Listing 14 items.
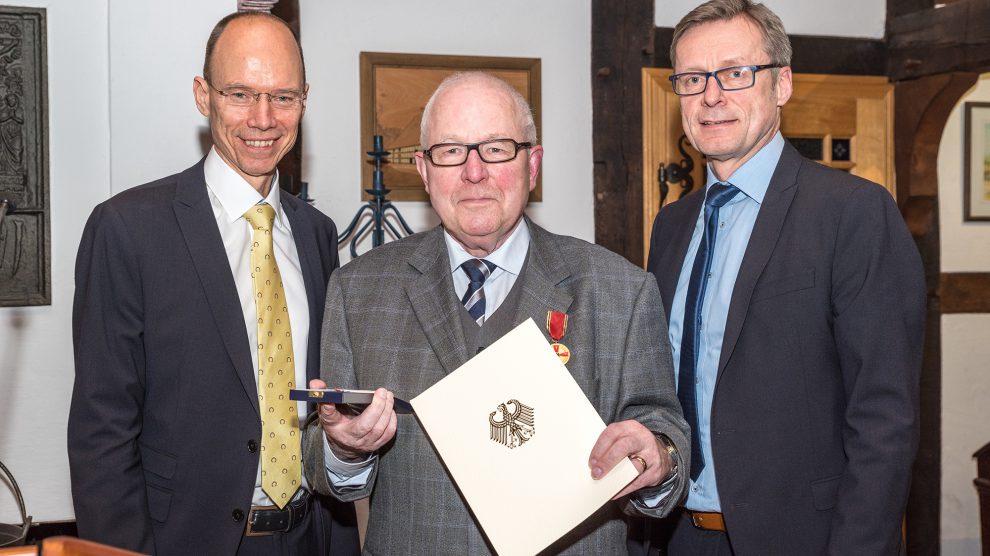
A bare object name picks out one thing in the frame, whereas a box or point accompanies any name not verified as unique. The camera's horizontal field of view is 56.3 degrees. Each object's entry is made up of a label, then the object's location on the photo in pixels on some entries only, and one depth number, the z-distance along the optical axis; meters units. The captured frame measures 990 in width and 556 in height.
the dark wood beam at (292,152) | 3.77
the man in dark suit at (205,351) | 1.90
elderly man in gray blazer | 1.70
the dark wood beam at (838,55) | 4.64
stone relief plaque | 2.97
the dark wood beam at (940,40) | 4.21
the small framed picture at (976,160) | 5.35
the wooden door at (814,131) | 4.45
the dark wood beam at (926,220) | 4.68
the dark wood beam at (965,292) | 5.27
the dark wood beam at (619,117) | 4.38
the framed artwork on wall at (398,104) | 4.10
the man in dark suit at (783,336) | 1.81
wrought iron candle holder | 3.71
